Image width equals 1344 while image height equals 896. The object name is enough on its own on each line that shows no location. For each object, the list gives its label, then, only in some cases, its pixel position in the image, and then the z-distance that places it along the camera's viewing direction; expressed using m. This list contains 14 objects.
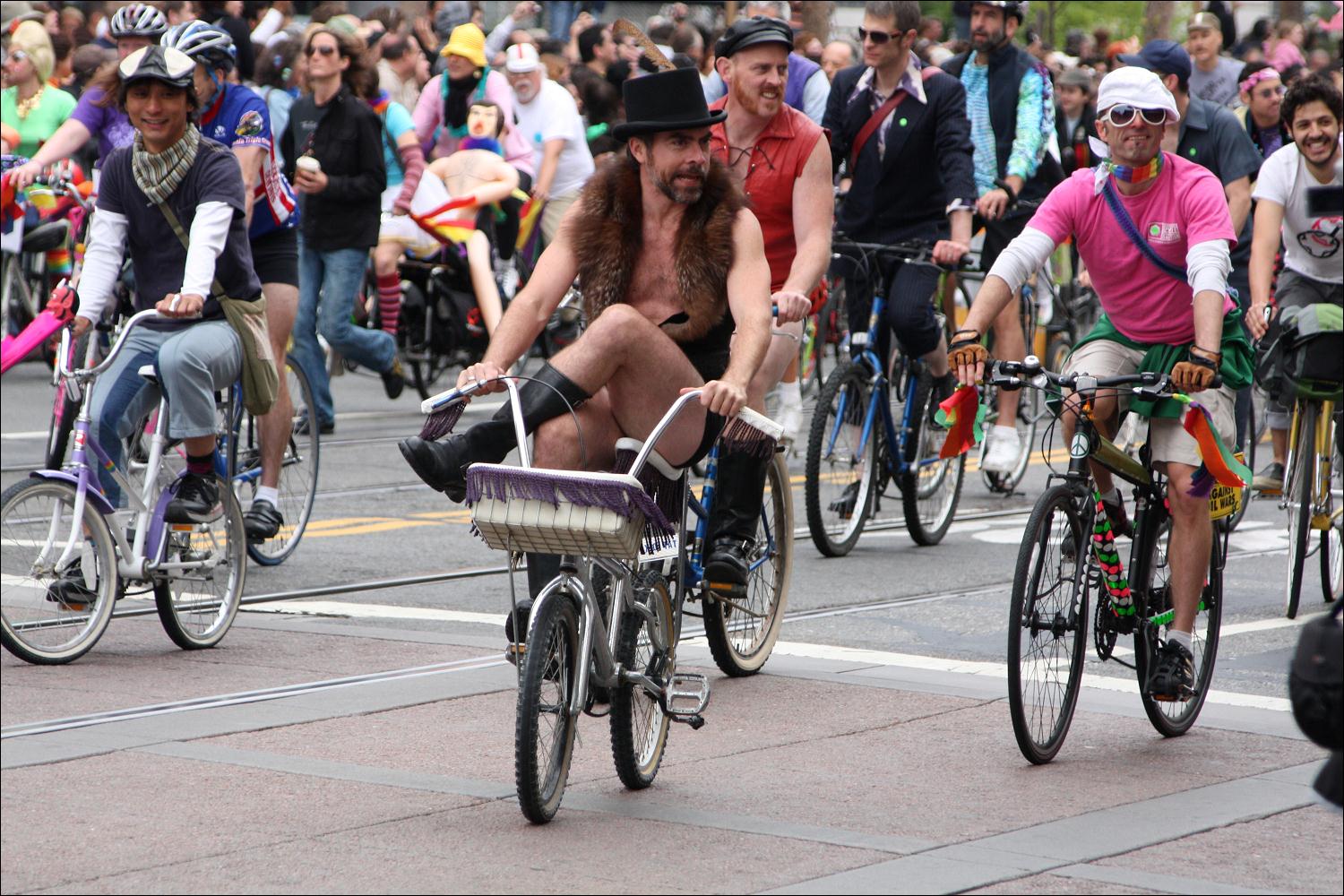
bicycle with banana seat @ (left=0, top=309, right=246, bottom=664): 13.87
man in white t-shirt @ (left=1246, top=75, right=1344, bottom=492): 17.19
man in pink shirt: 12.47
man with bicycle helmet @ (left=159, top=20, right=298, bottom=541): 16.45
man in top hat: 10.94
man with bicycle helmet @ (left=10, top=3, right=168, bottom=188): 18.08
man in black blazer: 18.94
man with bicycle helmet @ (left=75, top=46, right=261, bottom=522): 14.64
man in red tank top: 14.87
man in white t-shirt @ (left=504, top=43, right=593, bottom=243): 32.72
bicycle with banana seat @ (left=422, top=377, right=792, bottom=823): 9.91
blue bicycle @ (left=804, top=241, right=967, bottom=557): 18.72
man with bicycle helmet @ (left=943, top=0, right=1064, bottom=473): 22.34
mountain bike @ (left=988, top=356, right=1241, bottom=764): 11.73
